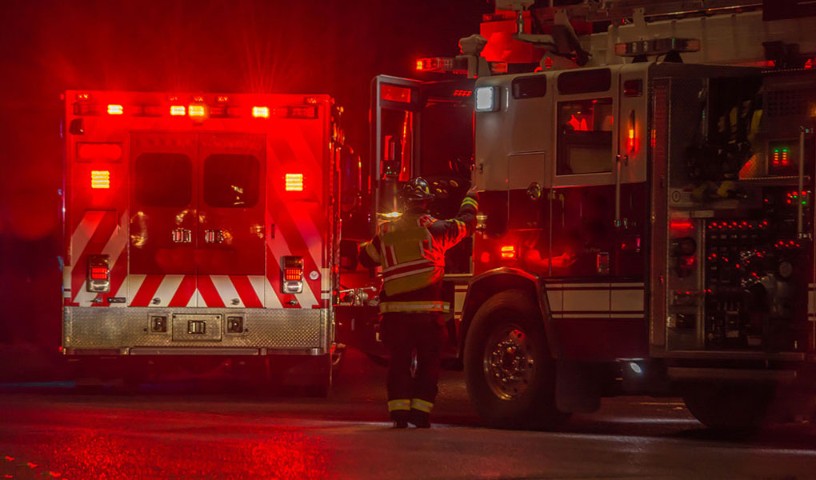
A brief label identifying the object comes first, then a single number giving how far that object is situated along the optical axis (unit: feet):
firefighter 67.00
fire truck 62.39
